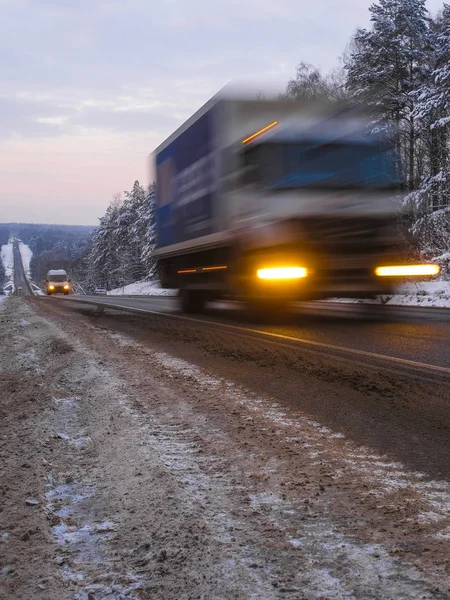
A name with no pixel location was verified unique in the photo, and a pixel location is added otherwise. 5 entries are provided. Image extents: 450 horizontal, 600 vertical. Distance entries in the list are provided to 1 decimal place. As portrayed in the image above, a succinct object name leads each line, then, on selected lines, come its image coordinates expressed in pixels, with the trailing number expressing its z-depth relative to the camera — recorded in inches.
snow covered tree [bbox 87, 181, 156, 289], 2596.0
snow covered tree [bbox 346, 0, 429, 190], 1120.8
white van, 1899.6
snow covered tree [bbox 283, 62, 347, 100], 1261.1
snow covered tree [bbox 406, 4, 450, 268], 918.4
